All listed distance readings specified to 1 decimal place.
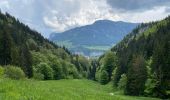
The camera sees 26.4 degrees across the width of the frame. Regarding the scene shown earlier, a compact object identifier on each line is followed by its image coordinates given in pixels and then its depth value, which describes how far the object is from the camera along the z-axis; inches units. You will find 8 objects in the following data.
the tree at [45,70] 6348.4
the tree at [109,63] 6909.5
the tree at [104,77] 6697.8
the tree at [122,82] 4246.6
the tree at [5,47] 5345.5
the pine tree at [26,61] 5492.1
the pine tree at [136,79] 3983.8
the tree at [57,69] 7073.3
